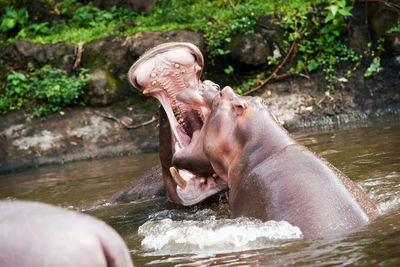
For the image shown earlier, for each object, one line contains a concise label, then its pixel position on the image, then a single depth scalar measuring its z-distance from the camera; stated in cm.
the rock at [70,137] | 1727
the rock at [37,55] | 2050
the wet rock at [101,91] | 1917
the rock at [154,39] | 1937
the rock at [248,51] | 1872
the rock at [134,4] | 2631
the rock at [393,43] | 1792
